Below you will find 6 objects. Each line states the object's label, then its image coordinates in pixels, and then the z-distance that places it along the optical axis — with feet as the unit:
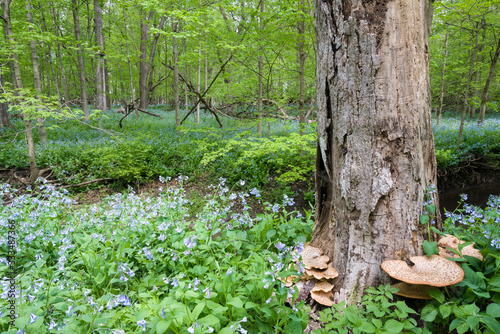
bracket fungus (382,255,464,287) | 4.17
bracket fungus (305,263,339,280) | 5.39
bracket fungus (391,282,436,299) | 4.64
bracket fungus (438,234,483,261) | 5.13
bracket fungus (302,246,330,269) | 5.64
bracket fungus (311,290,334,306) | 5.16
